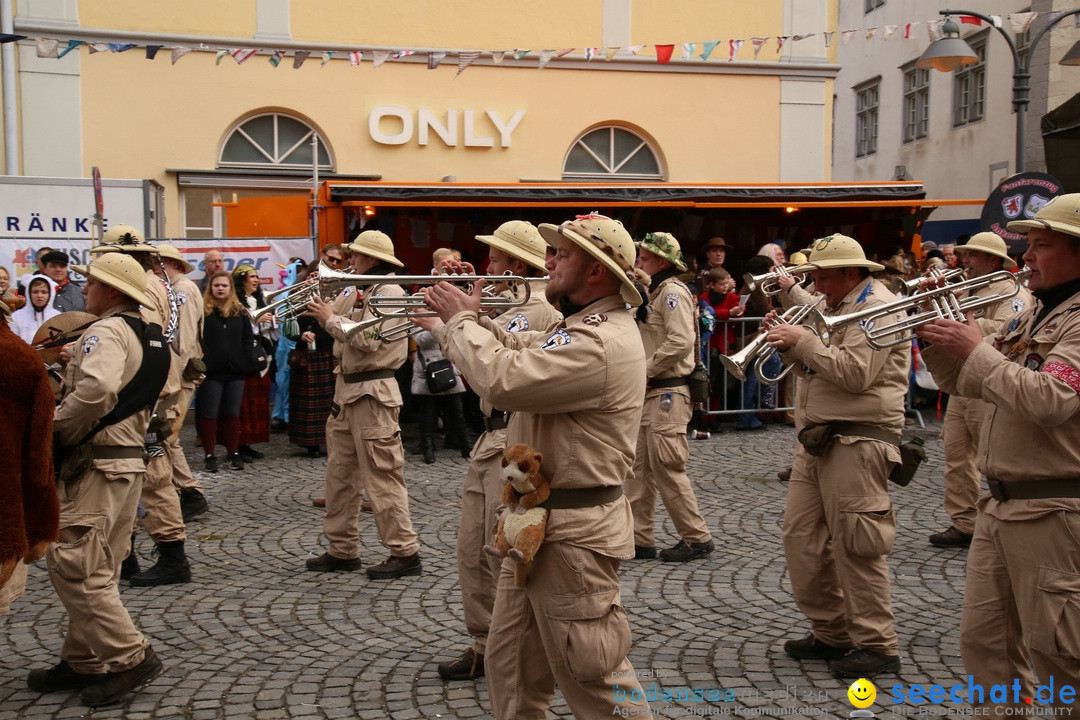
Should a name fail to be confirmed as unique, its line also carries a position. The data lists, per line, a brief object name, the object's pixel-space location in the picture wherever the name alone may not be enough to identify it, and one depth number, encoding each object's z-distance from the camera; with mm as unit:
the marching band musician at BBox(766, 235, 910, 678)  4711
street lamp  11253
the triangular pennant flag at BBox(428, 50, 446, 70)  13939
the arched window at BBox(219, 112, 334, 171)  15695
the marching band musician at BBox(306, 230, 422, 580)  6332
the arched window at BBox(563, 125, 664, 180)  17156
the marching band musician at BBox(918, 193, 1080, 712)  3371
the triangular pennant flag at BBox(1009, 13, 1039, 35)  11680
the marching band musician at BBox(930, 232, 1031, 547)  6938
